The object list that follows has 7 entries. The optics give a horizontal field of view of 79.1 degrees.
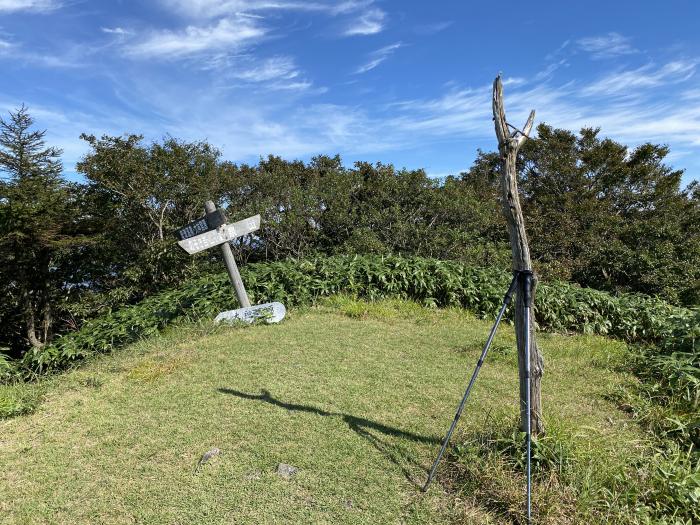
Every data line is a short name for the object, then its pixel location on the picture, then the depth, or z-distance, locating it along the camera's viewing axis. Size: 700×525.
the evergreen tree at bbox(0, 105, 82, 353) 8.72
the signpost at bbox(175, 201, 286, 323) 6.44
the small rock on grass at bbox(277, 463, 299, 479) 2.96
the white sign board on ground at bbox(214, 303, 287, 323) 6.59
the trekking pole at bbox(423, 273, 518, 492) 2.72
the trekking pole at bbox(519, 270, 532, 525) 2.68
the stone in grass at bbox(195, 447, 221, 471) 3.13
